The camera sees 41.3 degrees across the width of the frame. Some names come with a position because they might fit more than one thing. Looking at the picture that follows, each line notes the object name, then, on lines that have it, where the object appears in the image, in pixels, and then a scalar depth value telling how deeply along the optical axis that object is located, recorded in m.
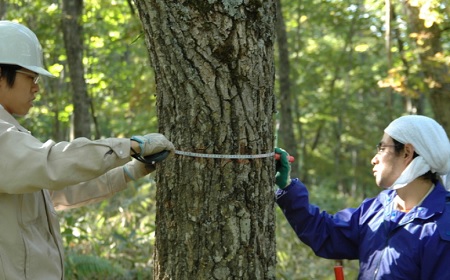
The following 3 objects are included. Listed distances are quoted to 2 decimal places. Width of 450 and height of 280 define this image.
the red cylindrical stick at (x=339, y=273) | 3.29
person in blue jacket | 3.08
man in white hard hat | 2.32
